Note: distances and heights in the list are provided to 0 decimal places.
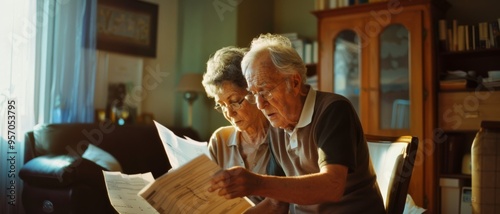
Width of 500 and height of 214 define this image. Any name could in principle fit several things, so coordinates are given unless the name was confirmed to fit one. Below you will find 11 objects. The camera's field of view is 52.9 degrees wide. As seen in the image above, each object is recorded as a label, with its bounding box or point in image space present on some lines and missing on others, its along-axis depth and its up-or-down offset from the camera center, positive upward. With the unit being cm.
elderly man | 97 -4
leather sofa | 248 -26
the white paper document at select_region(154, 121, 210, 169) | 146 -9
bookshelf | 323 +19
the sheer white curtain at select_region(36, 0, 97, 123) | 326 +36
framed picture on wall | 379 +71
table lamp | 408 +25
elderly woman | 153 +0
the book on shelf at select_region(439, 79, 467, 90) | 329 +26
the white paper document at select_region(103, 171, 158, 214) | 129 -19
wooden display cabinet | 336 +39
